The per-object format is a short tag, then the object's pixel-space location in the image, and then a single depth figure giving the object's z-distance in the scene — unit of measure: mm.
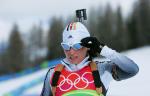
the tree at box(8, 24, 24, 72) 59438
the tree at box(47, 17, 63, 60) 52394
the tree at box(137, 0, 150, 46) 53000
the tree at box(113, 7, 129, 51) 51738
